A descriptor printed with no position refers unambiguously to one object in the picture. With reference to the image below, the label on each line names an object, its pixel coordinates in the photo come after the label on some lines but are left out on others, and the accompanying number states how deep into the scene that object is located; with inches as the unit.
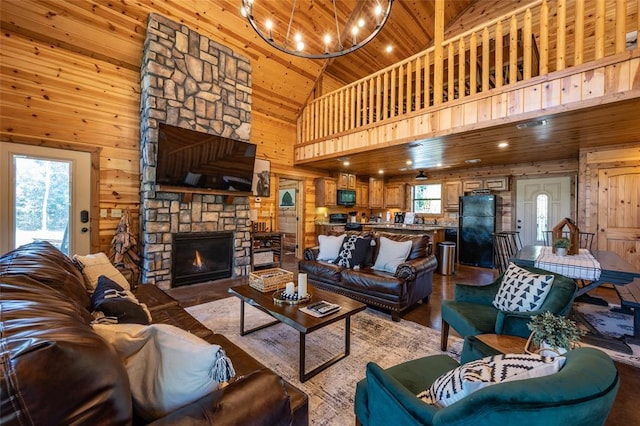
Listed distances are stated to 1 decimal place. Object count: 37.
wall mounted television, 157.6
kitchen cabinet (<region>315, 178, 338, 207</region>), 280.7
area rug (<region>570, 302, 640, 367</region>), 96.0
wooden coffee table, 79.0
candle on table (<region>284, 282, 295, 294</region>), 95.9
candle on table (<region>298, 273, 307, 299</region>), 96.1
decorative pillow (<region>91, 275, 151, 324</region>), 54.9
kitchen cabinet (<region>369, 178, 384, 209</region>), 335.3
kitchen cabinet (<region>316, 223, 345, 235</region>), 282.7
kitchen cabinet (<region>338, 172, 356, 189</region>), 295.7
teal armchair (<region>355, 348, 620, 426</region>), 27.2
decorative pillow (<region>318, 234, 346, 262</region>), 160.4
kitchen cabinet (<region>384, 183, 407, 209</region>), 329.1
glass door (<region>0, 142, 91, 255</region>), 134.4
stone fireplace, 159.8
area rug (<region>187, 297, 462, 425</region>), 73.5
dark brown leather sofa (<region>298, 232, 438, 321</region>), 122.7
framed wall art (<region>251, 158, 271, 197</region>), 225.5
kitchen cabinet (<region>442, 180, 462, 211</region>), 285.9
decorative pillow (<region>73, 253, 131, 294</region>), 82.7
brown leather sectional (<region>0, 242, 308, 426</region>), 23.2
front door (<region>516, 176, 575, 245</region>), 232.1
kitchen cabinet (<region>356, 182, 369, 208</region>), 327.6
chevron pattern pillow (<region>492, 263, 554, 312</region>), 77.6
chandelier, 179.6
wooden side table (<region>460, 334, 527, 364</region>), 57.7
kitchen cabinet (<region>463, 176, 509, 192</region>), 253.4
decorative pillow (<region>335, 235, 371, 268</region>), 148.6
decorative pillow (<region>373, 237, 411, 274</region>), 138.3
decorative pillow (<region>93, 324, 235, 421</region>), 34.9
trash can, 211.2
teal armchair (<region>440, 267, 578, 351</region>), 70.7
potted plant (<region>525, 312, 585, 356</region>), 46.5
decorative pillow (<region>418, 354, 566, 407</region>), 34.4
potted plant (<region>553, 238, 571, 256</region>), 119.7
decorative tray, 91.9
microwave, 295.3
